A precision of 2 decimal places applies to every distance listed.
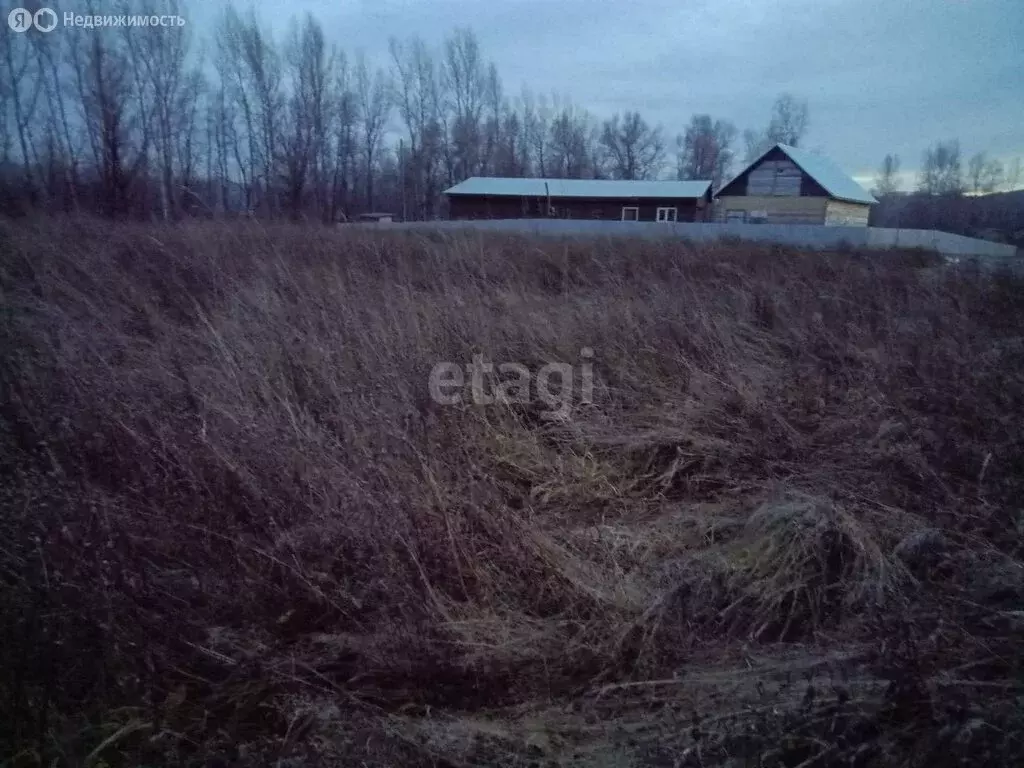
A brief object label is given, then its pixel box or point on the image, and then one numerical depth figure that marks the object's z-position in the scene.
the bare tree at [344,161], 33.50
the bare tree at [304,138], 29.88
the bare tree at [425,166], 38.47
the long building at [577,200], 30.77
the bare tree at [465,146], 39.38
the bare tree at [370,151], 36.09
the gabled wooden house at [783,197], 26.27
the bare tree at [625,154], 49.97
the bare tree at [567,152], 46.72
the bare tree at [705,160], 53.69
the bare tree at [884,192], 51.66
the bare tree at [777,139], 52.00
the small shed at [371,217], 25.19
